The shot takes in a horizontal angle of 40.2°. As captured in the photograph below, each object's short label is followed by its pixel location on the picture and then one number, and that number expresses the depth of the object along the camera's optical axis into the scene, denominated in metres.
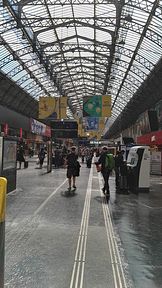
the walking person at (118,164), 9.33
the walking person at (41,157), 19.51
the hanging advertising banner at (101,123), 25.40
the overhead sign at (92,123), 23.48
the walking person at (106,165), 8.19
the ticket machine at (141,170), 9.26
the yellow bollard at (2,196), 1.87
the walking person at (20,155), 18.32
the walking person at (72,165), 9.13
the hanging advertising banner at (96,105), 16.63
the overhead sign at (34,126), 24.50
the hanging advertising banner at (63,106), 16.22
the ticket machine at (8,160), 7.66
